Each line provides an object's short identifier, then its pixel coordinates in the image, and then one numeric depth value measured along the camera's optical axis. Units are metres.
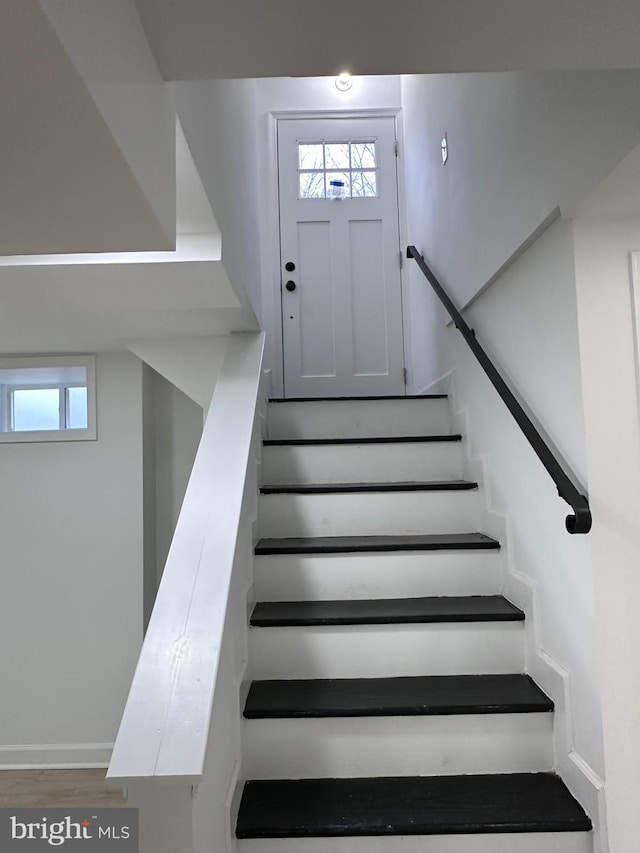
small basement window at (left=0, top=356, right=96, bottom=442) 3.43
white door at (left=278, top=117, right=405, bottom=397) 4.12
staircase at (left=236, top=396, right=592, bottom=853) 1.48
